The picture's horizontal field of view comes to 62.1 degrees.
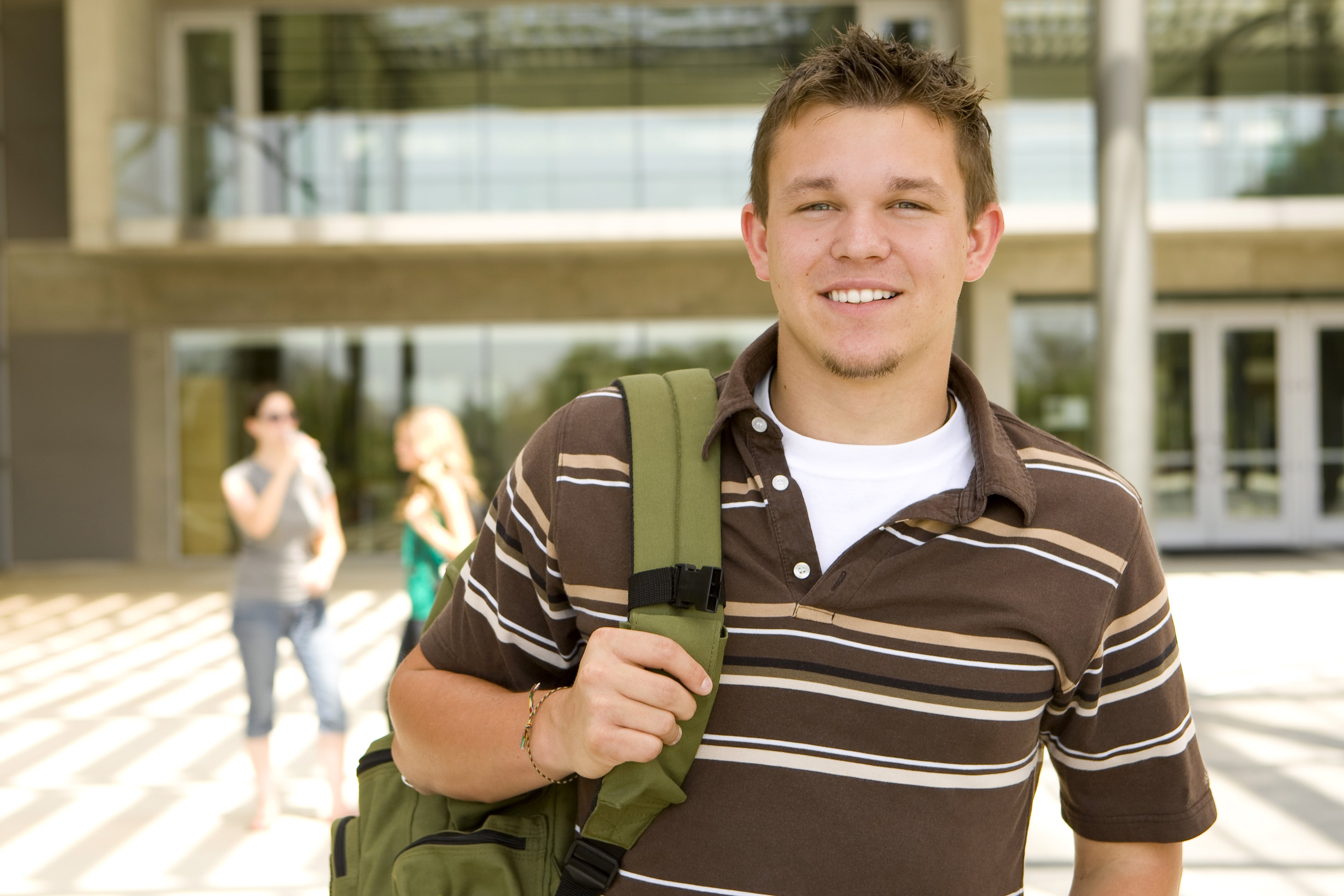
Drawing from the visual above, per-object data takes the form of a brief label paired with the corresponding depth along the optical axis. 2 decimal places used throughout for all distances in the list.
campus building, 16.17
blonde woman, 5.43
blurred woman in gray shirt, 5.43
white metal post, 5.83
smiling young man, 1.44
